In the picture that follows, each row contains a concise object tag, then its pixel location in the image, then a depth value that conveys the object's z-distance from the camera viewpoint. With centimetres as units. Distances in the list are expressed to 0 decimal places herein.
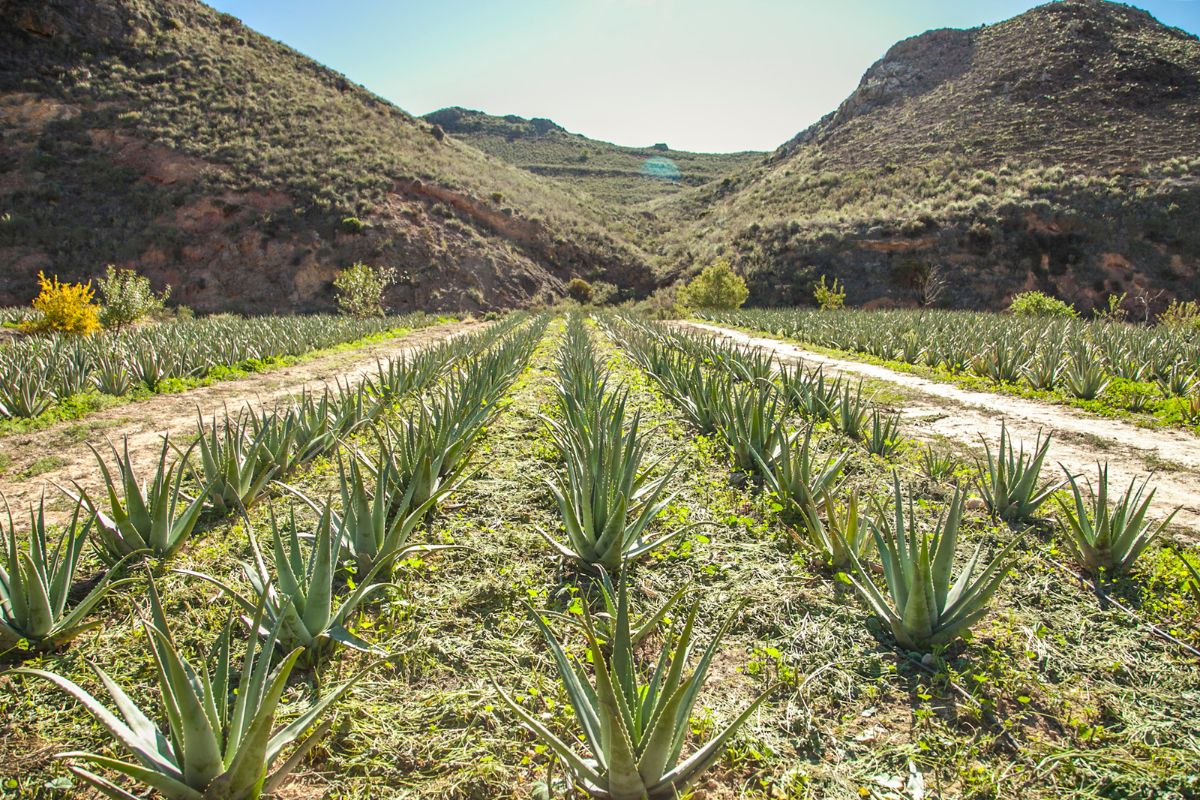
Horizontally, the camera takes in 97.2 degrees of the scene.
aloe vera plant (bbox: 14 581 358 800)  128
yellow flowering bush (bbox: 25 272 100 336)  1291
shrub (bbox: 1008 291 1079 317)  2134
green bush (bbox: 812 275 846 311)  2764
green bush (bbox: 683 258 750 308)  2923
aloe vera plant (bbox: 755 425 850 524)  309
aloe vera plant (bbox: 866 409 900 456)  438
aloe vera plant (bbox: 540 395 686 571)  271
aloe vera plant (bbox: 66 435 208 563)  259
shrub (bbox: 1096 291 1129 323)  2500
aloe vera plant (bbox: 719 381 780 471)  389
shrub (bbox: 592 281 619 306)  3869
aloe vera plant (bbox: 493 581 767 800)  131
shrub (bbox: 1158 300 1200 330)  1477
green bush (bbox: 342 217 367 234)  3084
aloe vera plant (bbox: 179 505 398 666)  202
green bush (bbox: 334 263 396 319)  2439
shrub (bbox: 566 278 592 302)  3850
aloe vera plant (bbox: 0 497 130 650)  201
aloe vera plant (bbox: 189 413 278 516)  322
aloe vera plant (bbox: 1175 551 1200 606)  215
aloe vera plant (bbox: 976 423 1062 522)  319
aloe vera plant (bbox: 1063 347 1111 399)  661
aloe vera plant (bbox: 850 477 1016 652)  210
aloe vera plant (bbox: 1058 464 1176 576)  257
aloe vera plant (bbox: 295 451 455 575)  255
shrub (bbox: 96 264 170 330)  1516
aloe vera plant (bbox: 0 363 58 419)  579
